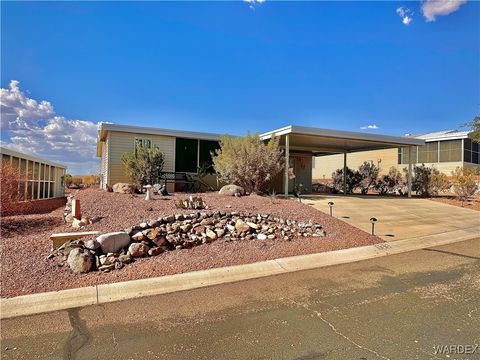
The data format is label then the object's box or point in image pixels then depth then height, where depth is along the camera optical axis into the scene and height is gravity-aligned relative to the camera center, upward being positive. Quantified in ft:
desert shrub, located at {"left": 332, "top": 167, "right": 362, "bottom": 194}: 69.82 +1.27
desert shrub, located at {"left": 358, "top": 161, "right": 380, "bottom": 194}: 69.67 +2.02
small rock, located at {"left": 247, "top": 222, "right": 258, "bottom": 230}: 24.26 -3.28
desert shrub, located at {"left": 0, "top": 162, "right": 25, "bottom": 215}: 26.96 -0.98
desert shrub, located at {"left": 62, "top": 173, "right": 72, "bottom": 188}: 98.40 -0.18
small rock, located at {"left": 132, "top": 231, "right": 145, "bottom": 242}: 19.81 -3.58
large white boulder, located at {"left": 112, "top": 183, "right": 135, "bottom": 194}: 39.81 -0.97
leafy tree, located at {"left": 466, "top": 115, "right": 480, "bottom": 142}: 55.98 +11.02
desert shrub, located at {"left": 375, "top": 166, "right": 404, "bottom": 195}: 68.85 +0.51
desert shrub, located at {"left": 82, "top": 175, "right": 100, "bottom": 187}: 84.75 -0.01
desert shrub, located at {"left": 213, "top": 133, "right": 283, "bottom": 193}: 40.81 +2.81
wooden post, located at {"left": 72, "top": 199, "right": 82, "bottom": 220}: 23.18 -2.36
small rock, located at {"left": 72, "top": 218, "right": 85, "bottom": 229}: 21.82 -3.15
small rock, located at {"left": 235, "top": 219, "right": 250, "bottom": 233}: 23.55 -3.35
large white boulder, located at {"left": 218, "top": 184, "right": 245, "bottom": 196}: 37.94 -0.97
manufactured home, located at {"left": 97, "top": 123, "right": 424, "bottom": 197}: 46.65 +7.19
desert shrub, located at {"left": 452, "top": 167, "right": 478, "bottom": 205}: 50.06 +0.36
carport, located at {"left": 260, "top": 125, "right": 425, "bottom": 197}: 43.88 +7.64
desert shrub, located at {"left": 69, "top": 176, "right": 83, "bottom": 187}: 98.50 -0.48
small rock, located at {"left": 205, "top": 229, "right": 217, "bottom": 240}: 22.13 -3.71
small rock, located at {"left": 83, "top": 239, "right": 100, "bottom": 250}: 18.03 -3.77
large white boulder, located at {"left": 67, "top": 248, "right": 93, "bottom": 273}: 16.75 -4.42
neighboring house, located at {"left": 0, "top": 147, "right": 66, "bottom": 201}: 34.34 +0.55
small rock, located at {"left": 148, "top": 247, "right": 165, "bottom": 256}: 19.23 -4.38
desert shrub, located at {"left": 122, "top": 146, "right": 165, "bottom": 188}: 44.57 +2.34
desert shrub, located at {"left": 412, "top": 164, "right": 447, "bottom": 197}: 61.41 +1.08
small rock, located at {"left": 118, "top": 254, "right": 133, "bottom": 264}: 18.02 -4.56
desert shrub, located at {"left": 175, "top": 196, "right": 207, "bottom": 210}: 27.84 -1.99
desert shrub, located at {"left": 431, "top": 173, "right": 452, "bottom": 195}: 61.31 +0.88
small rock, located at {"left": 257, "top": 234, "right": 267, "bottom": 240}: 23.07 -3.98
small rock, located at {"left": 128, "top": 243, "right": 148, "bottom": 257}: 18.74 -4.19
